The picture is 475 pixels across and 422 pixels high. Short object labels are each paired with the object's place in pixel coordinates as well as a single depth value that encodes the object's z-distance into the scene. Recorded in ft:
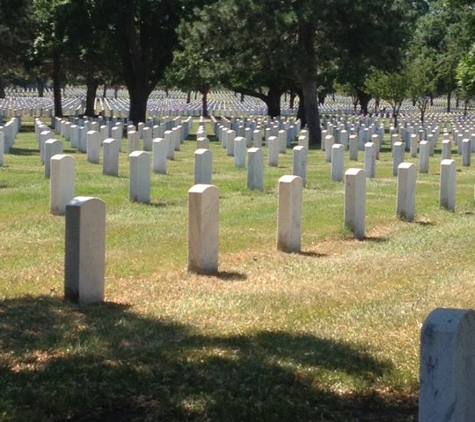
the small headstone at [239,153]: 81.51
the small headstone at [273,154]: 85.97
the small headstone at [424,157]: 83.61
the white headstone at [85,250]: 28.71
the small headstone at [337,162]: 71.92
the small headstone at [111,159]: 68.13
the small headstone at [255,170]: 62.54
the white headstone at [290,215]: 39.01
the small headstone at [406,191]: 50.03
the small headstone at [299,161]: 67.87
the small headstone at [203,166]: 59.52
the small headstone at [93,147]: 81.25
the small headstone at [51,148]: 66.69
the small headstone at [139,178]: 53.88
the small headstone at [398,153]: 83.30
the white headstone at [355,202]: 44.14
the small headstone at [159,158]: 73.41
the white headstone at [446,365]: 14.38
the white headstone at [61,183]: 47.80
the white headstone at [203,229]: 33.50
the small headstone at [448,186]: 55.52
